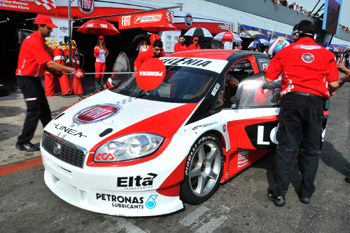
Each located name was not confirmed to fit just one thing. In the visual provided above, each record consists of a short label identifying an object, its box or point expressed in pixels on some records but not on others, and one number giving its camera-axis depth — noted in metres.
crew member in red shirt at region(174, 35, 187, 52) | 9.43
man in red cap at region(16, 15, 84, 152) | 3.69
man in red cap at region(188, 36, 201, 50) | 9.17
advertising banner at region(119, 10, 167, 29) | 8.59
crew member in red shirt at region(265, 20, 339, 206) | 2.52
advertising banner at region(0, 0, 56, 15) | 8.37
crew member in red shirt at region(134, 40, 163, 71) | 6.31
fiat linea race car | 2.25
